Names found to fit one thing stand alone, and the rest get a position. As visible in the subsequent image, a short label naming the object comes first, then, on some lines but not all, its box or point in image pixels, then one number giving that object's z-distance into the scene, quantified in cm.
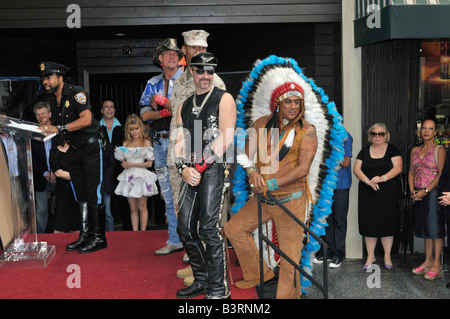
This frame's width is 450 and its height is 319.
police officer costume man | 473
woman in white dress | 693
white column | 676
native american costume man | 407
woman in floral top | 585
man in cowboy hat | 470
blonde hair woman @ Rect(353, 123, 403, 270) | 610
